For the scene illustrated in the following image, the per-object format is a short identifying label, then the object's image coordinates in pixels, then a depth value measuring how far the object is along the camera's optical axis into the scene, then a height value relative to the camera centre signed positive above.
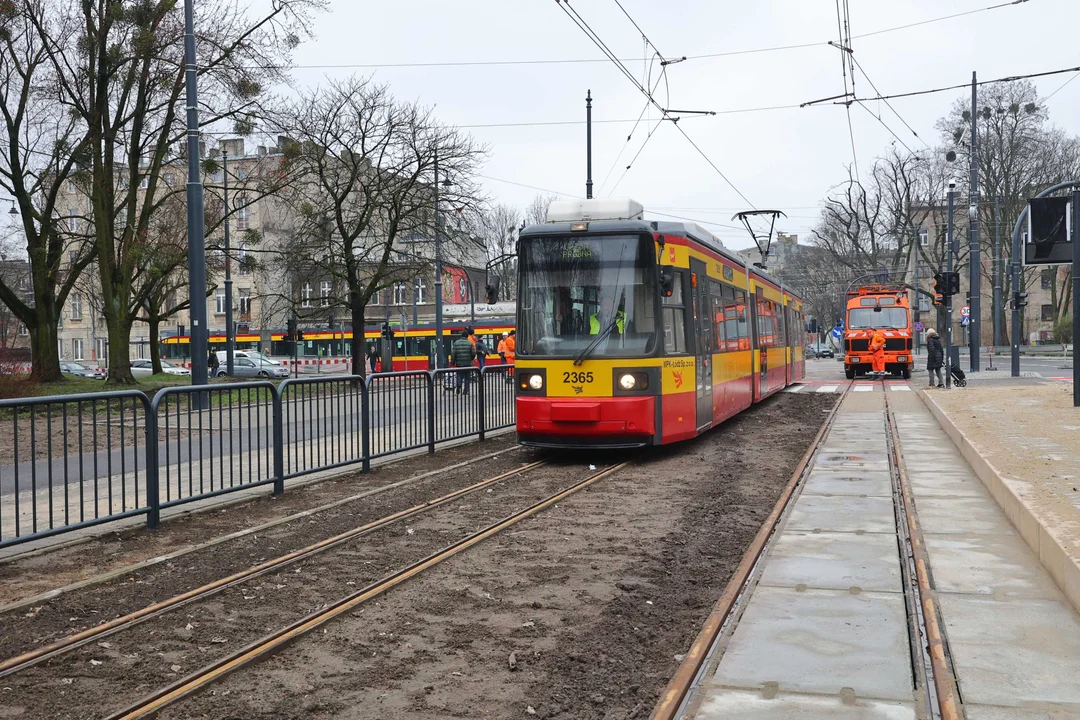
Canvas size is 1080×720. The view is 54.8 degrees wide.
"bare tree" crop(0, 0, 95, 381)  27.27 +4.93
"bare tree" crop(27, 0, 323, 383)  24.88 +6.60
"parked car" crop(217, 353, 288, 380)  47.17 -1.06
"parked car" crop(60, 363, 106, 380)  51.95 -1.13
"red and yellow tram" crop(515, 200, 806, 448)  12.49 +0.13
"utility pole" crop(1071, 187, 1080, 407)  17.48 +1.21
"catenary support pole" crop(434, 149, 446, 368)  34.53 +1.16
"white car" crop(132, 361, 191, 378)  49.39 -1.02
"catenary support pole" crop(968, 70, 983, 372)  33.69 +2.60
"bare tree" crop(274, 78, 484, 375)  31.56 +4.92
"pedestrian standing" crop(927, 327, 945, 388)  28.50 -0.50
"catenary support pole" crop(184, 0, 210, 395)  16.89 +2.08
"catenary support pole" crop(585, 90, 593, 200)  29.38 +5.68
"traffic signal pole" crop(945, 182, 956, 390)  26.67 -0.20
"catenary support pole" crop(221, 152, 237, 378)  37.47 +0.93
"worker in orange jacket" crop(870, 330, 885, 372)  37.97 -0.45
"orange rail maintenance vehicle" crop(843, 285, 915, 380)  38.06 +0.39
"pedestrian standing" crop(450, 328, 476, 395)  23.78 -0.18
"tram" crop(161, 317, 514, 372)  47.28 +0.15
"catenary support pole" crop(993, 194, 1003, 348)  49.53 +3.59
